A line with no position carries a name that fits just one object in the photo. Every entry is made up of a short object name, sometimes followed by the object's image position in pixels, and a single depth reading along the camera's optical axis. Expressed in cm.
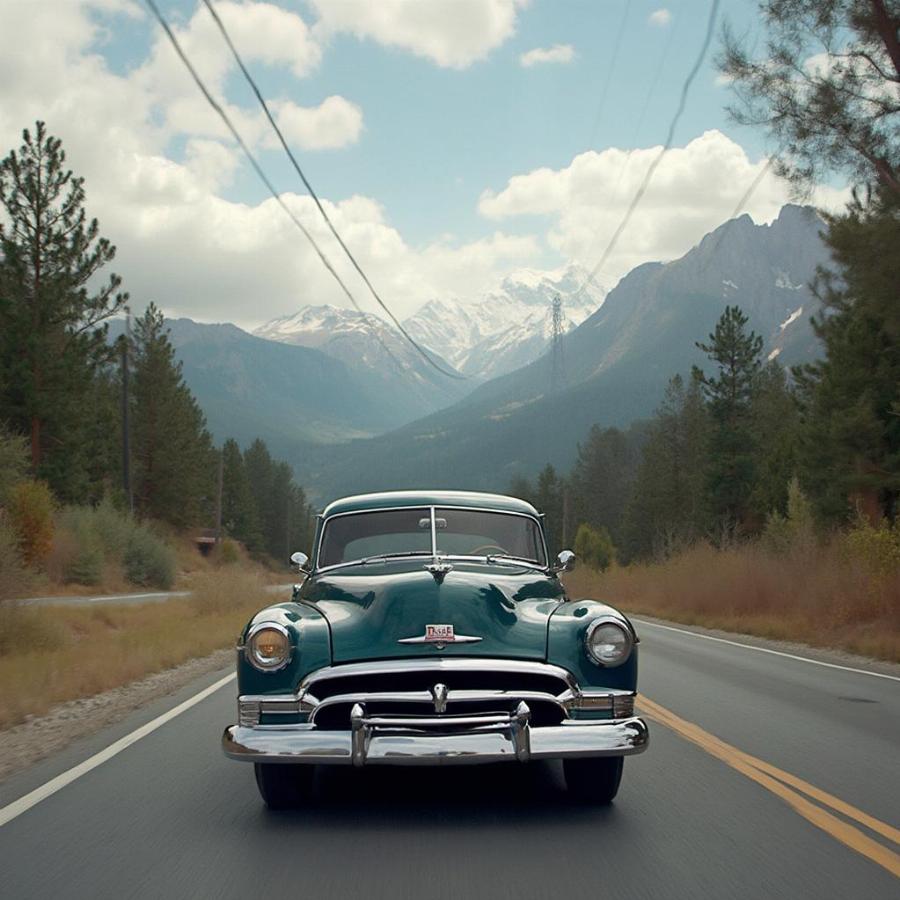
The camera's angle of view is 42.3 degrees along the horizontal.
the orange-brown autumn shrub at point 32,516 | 3459
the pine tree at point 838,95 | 1627
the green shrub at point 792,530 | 2520
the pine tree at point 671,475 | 8350
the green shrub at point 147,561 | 4753
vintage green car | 537
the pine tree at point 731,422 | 6131
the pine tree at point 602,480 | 12331
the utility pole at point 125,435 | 4569
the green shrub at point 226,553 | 7352
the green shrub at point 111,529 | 4491
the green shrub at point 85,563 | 3975
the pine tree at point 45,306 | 3969
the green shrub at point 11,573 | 1739
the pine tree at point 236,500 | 10638
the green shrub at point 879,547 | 1919
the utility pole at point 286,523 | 11869
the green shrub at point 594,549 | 6750
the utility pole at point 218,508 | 6806
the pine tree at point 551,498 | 12219
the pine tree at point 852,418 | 3284
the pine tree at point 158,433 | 7000
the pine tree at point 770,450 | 5647
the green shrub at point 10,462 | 3259
